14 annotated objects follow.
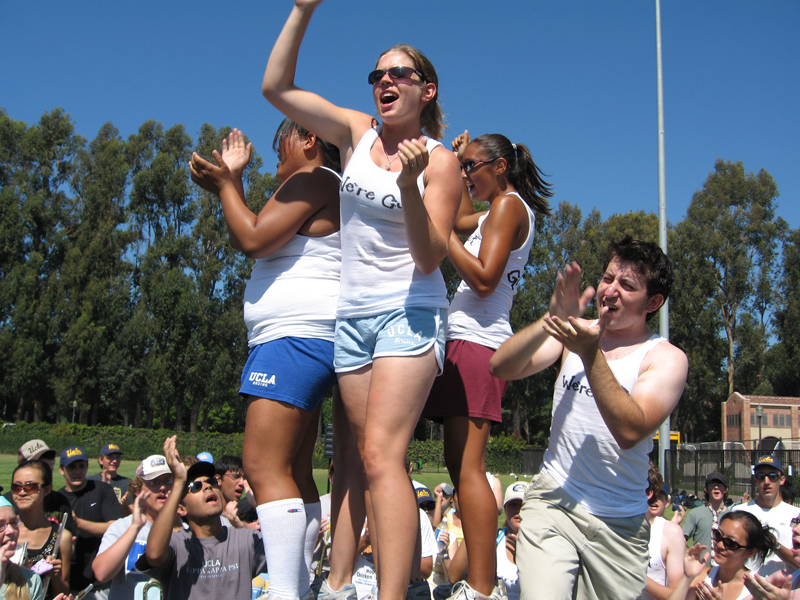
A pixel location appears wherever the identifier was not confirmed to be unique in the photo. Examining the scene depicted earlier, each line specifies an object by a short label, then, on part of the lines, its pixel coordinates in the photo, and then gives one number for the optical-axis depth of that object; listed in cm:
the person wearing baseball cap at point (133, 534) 448
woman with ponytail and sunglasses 320
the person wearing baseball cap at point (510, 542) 433
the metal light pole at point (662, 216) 1653
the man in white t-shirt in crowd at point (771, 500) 764
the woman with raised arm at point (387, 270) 256
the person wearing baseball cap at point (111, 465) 826
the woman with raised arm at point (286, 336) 279
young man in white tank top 256
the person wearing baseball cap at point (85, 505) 571
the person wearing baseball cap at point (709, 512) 1053
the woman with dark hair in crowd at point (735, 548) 507
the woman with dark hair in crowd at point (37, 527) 473
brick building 4862
